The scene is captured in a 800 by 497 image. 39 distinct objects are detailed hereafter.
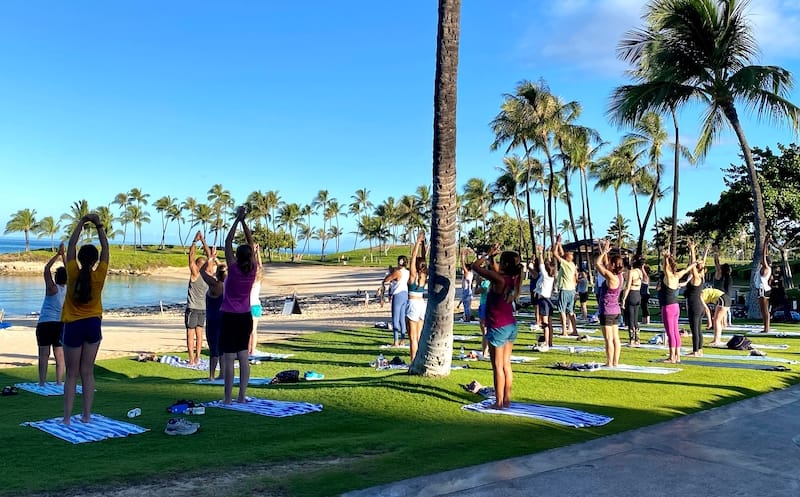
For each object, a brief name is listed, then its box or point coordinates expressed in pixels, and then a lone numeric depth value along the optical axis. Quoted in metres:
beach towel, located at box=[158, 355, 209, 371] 10.86
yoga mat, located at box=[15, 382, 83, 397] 8.31
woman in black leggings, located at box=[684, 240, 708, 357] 11.62
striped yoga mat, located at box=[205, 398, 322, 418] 6.85
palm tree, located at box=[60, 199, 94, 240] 92.44
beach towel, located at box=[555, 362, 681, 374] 10.02
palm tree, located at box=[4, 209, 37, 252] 104.00
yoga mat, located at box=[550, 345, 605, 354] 12.88
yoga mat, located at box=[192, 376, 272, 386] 8.91
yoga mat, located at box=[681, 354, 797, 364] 11.29
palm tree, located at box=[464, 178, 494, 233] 75.78
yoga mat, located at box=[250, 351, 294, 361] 11.80
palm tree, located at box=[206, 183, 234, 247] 108.19
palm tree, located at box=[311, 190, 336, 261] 111.38
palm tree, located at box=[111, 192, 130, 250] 113.81
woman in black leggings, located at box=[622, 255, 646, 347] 13.34
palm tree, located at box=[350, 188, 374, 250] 110.75
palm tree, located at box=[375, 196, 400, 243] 102.12
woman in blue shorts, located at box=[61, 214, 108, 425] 6.08
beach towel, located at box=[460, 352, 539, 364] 11.41
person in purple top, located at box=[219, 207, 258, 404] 7.19
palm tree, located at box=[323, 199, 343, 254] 111.71
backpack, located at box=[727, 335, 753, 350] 12.75
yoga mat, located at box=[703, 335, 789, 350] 13.20
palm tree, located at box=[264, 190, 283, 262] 102.06
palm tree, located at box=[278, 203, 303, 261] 106.06
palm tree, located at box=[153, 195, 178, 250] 114.25
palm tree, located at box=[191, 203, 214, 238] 108.62
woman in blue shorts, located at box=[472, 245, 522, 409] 7.05
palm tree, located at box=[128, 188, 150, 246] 112.94
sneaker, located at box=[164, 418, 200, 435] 5.91
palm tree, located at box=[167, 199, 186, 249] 115.12
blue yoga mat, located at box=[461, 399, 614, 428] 6.61
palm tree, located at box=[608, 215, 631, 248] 91.62
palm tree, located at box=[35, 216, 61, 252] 107.06
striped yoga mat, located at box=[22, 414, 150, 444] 5.79
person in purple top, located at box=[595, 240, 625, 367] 9.94
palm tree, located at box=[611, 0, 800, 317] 18.81
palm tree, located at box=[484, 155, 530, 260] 56.56
